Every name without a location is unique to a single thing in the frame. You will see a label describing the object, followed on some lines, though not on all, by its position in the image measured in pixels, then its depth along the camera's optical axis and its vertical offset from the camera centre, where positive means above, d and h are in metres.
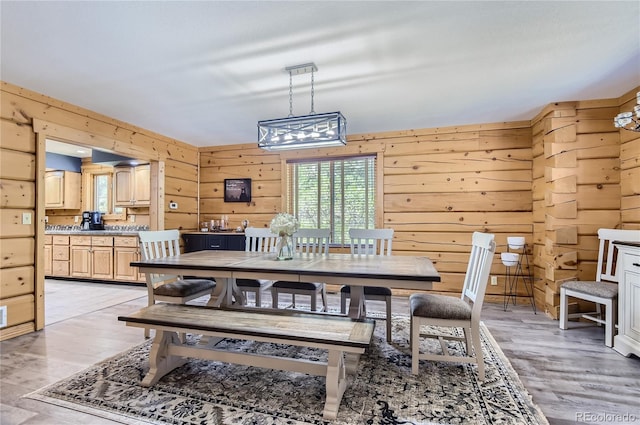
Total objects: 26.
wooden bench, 1.76 -0.71
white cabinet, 2.41 -0.70
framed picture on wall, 5.33 +0.38
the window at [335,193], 4.73 +0.30
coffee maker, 6.04 -0.18
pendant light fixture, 2.45 +0.66
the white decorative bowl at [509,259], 3.66 -0.53
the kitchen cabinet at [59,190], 6.30 +0.43
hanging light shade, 2.49 +0.79
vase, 2.71 -0.31
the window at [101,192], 6.27 +0.39
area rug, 1.74 -1.13
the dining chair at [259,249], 3.09 -0.42
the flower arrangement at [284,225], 2.70 -0.11
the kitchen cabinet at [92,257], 5.07 -0.75
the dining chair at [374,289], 2.70 -0.66
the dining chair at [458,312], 2.08 -0.67
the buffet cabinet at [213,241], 4.76 -0.46
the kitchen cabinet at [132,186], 5.50 +0.47
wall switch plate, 3.03 -0.07
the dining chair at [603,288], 2.72 -0.70
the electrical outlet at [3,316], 2.83 -0.95
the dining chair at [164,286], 2.69 -0.66
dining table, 2.03 -0.41
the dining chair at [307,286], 2.93 -0.70
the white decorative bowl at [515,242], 3.84 -0.35
